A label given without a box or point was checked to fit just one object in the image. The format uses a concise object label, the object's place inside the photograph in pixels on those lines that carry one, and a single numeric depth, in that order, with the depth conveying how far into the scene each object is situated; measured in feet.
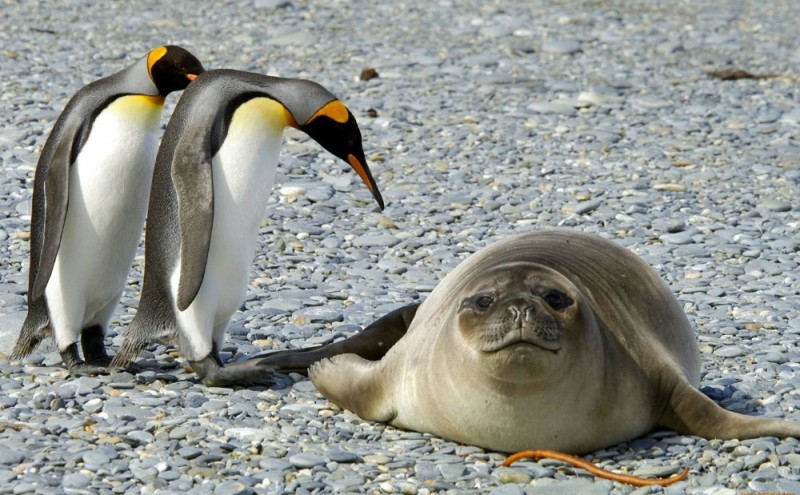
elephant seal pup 25.02
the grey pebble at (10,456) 25.59
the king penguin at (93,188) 32.17
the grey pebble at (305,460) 26.04
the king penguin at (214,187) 30.81
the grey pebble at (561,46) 77.10
